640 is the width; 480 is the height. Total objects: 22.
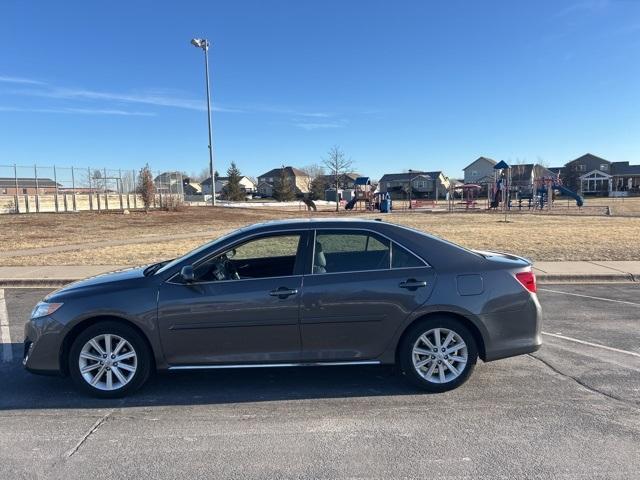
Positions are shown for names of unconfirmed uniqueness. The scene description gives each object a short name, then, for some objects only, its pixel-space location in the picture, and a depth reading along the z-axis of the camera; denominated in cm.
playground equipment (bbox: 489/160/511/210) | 3618
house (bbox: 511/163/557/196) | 9531
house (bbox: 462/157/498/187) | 11412
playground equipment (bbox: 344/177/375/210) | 5266
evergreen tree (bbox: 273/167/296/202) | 8588
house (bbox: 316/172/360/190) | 9691
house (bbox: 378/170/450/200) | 11131
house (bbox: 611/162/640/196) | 9994
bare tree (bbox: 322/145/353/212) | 6648
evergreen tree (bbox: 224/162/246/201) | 8307
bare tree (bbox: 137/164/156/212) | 3803
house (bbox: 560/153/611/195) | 10106
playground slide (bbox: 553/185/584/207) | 4662
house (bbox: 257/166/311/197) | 11981
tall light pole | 4647
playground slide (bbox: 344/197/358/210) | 5250
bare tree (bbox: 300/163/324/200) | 9194
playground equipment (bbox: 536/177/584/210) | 4338
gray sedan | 457
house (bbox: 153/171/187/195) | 4651
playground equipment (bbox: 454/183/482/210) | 5106
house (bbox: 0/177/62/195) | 3703
